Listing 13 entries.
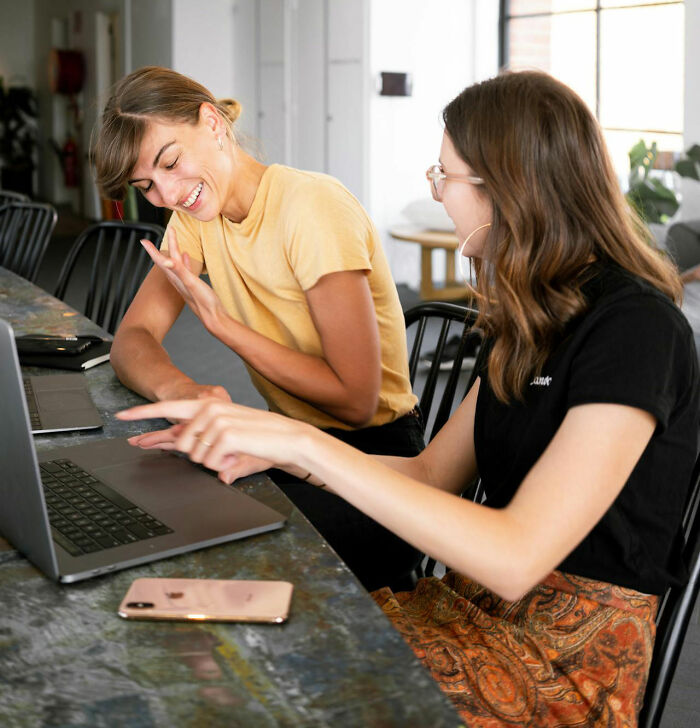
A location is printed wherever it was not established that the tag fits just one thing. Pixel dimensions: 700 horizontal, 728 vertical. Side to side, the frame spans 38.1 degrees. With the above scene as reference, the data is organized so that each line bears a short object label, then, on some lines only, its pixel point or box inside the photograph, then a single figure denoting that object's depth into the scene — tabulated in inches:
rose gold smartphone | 35.1
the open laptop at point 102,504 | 36.3
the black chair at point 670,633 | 43.7
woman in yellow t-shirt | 66.8
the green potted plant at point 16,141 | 506.9
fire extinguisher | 475.2
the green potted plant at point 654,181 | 195.6
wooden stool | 245.9
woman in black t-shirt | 38.9
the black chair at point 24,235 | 143.3
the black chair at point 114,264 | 105.2
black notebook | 73.4
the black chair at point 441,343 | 66.0
